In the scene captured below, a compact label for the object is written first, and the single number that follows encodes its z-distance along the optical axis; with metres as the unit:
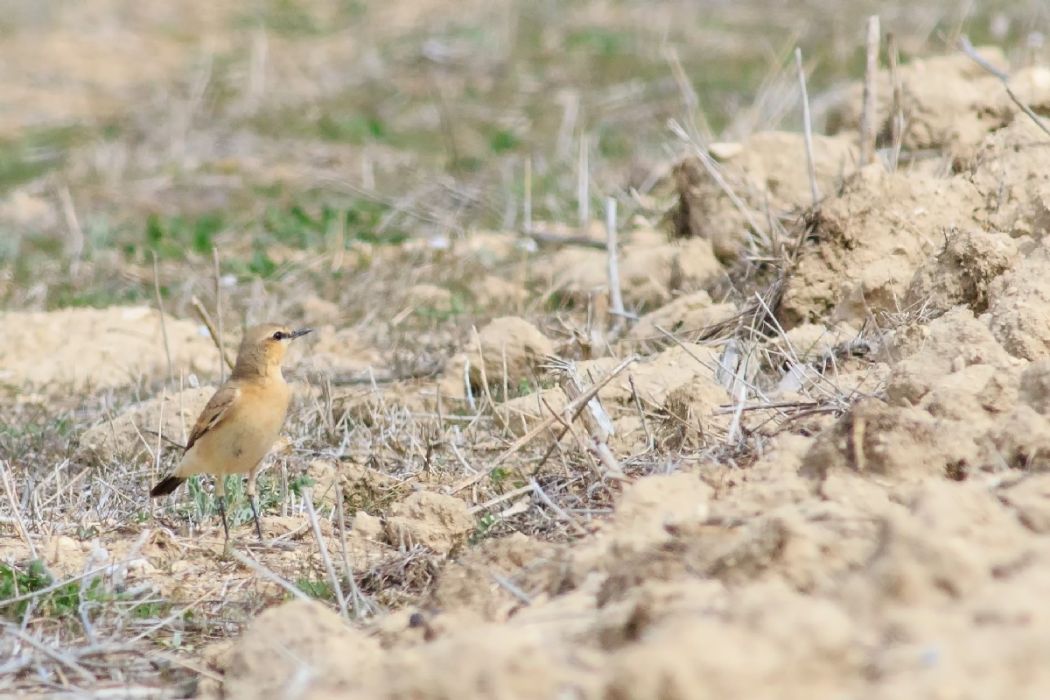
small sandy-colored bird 12.01
